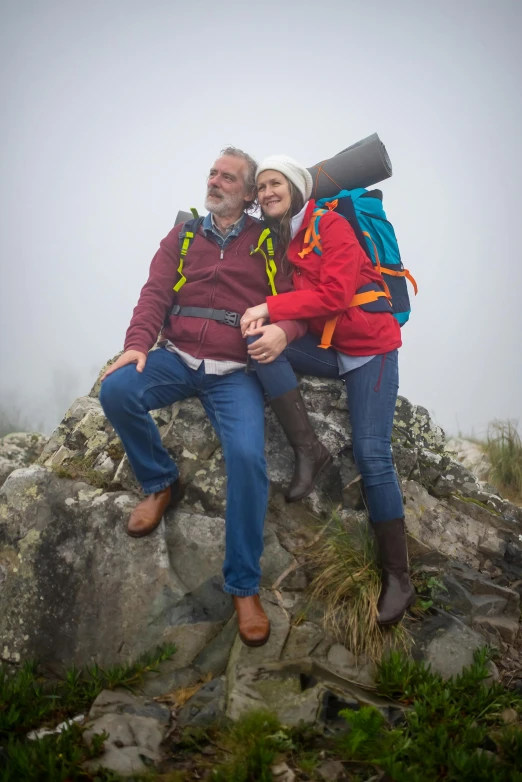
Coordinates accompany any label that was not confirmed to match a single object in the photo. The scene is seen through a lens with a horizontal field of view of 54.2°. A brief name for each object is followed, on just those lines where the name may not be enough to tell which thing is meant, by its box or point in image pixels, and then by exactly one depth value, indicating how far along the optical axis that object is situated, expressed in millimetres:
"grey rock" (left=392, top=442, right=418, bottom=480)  5316
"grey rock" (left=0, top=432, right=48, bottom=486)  8976
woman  4320
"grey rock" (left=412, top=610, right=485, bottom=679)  3924
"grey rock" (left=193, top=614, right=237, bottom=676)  3930
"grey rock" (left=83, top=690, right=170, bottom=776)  3029
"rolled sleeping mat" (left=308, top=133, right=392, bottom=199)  5305
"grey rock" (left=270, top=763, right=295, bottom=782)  2943
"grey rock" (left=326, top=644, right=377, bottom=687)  3809
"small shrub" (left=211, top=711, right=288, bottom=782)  2879
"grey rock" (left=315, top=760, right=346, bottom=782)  2988
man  3932
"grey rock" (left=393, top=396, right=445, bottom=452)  5723
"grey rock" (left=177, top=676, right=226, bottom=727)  3455
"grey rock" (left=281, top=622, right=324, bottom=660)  3924
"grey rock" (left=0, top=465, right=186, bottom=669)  4027
